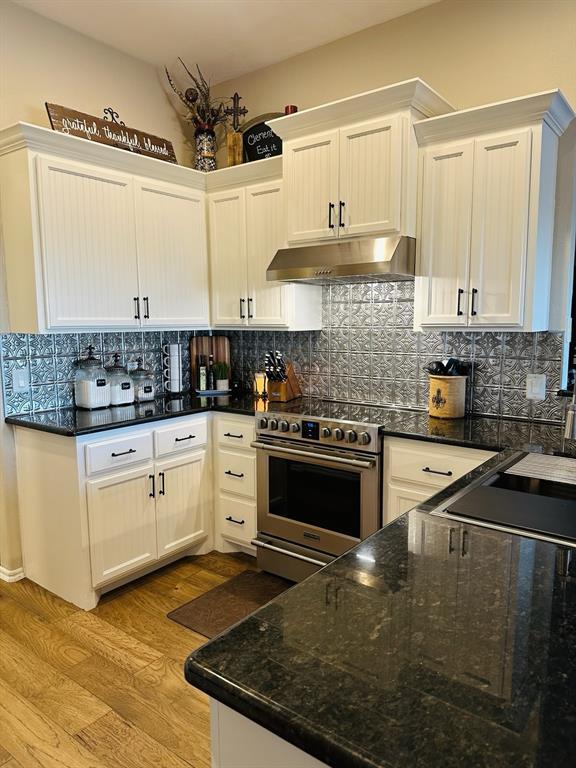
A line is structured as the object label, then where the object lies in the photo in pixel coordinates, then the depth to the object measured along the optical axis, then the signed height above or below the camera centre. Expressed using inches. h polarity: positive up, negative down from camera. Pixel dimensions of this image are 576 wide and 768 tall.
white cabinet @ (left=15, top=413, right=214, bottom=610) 110.2 -38.7
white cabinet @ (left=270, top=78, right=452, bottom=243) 103.0 +32.6
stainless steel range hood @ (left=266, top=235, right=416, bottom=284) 102.8 +12.6
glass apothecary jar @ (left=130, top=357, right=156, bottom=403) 137.9 -15.4
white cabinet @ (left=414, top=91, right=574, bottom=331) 94.7 +20.2
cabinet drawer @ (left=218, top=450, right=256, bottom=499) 128.3 -36.0
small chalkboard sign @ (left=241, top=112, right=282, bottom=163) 135.4 +46.6
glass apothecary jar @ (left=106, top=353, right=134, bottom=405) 130.8 -14.8
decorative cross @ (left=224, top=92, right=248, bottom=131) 141.9 +56.4
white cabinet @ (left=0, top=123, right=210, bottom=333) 108.6 +20.0
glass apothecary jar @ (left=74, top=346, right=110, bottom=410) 125.3 -13.8
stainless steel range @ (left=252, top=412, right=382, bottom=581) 106.7 -34.8
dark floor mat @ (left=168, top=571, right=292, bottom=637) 106.6 -58.8
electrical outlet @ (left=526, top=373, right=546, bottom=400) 107.8 -12.8
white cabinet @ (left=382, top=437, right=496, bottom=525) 96.3 -26.9
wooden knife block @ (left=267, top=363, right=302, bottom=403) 134.0 -16.4
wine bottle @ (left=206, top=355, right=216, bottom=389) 151.6 -15.1
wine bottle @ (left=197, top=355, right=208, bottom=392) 149.3 -14.9
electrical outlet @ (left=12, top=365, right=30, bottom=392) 119.4 -11.9
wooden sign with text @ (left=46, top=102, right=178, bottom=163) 114.1 +44.0
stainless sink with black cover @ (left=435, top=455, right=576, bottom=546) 55.7 -20.8
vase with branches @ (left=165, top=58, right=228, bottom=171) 145.2 +56.1
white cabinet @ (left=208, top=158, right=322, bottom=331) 130.5 +16.6
